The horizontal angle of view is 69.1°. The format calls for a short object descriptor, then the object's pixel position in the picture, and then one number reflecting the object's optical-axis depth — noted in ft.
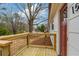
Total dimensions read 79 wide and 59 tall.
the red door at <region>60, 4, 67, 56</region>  3.69
